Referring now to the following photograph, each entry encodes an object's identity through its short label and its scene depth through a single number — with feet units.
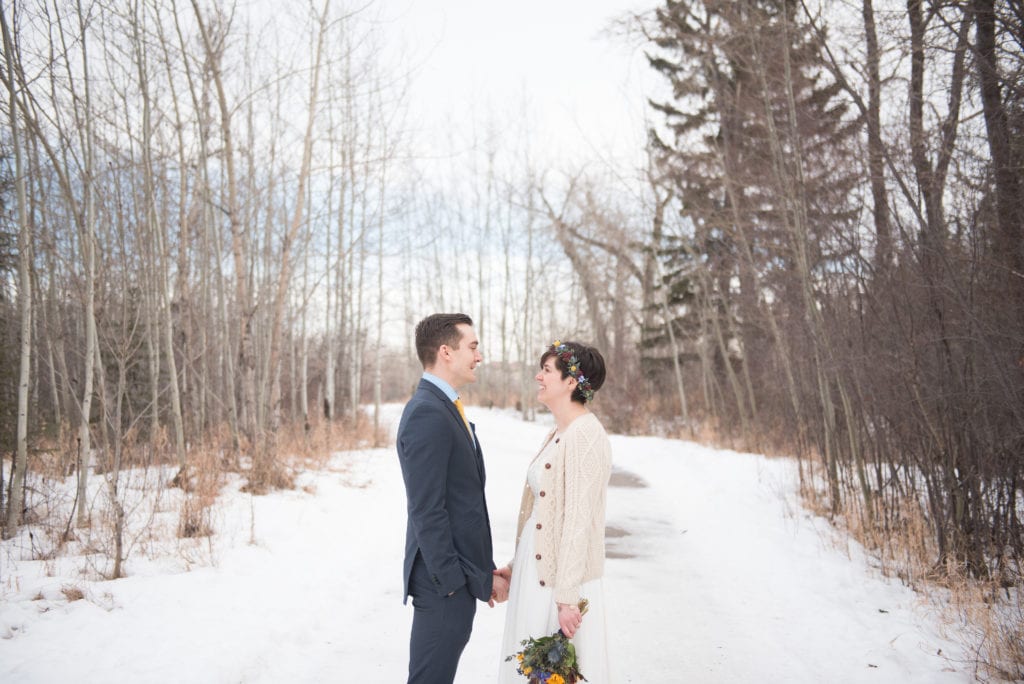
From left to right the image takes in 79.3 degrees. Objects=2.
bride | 7.93
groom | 7.25
